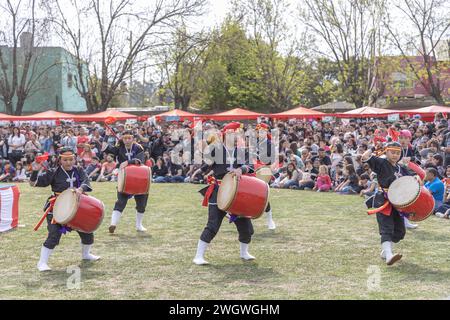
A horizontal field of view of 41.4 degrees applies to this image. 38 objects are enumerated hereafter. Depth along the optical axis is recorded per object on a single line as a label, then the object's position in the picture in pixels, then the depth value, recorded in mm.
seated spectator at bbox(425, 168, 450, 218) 10562
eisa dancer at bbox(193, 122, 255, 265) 6862
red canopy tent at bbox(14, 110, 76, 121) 24891
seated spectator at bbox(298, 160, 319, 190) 15164
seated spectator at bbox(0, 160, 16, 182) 18828
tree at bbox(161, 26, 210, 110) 35591
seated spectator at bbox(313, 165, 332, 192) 14680
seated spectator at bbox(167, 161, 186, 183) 17828
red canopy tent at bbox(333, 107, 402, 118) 21909
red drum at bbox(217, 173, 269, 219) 6543
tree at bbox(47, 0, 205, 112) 31594
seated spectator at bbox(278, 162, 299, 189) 15492
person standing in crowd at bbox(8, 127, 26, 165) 19656
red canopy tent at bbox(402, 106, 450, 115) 21044
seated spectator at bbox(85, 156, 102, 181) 18356
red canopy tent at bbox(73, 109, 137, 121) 23359
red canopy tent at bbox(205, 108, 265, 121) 24130
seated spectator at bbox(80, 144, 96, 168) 18055
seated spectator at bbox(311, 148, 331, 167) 15602
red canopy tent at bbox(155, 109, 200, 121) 23953
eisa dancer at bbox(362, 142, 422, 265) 6781
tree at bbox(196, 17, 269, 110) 33156
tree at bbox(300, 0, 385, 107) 31109
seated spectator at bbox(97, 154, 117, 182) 18328
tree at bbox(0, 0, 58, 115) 31234
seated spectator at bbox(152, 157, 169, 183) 18147
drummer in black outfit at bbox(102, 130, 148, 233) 9062
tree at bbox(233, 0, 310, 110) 33750
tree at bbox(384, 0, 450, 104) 30375
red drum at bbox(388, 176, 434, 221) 6625
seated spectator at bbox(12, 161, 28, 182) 18781
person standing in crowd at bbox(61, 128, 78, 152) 18578
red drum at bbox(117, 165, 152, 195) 8781
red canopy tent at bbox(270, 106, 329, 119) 23266
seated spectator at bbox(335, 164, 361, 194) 13914
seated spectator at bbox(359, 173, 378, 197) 12875
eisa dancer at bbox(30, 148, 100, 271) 6664
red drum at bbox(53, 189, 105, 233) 6441
